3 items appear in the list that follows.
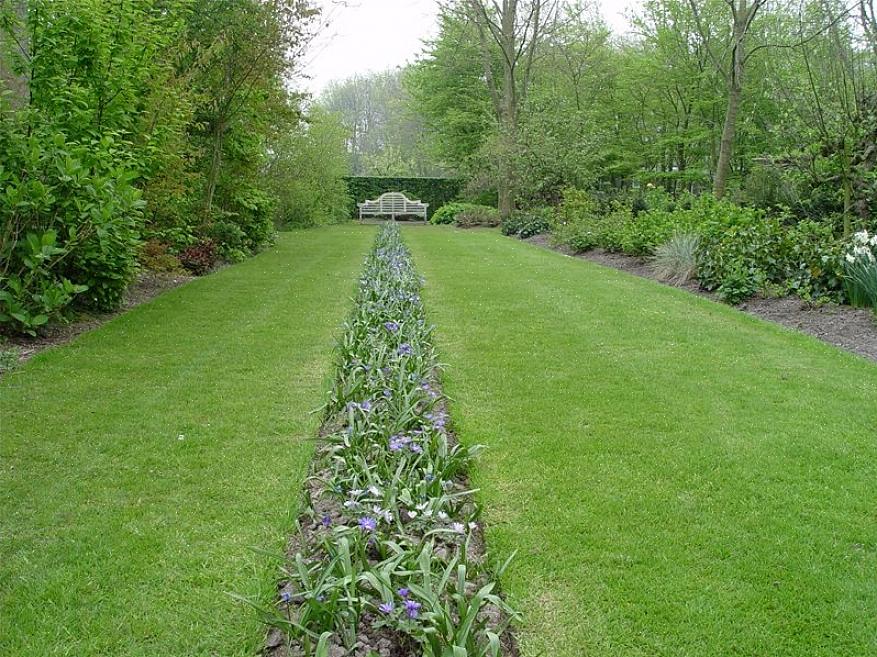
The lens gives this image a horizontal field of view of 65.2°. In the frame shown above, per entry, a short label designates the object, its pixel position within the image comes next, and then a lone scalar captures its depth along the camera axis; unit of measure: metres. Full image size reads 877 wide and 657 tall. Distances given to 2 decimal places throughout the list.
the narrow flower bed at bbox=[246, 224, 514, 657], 1.83
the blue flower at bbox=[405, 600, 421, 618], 1.79
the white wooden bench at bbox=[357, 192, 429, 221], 24.95
